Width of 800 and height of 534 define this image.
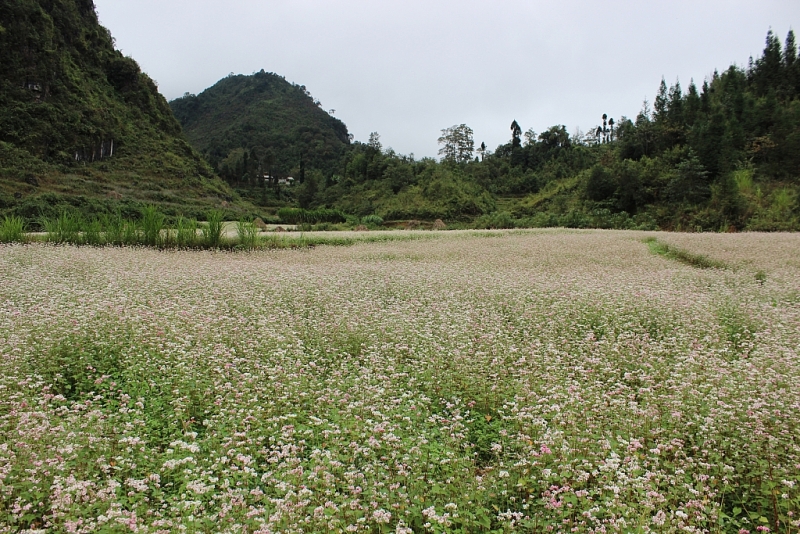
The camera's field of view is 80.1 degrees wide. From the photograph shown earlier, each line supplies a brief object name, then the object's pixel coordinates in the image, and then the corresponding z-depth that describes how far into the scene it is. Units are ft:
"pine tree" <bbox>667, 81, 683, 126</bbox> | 155.74
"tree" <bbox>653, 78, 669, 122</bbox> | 166.56
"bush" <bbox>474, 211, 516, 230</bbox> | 117.92
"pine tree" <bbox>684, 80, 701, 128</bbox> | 152.76
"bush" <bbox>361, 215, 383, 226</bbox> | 146.69
